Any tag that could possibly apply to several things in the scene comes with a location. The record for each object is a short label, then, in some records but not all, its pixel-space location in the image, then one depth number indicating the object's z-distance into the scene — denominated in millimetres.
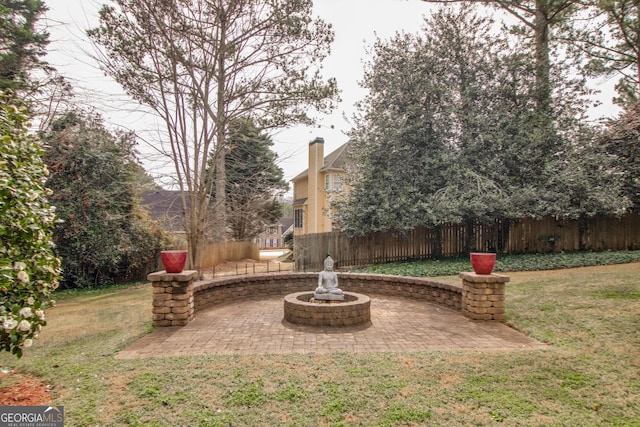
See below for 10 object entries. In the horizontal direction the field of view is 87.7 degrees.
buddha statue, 6707
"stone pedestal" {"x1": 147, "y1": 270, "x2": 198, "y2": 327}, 5846
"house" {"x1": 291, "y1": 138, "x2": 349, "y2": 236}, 21683
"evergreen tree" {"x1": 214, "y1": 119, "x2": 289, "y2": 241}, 16320
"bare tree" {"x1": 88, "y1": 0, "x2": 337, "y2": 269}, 8867
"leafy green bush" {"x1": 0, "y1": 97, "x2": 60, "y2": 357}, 2863
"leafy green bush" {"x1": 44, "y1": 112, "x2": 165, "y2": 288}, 10758
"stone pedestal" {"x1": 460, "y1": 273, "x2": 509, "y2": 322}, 6043
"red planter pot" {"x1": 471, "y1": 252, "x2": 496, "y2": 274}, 6116
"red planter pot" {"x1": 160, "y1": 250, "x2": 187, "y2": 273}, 5793
